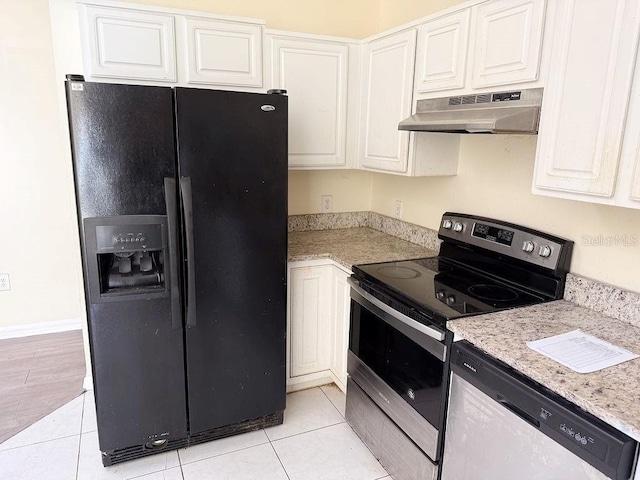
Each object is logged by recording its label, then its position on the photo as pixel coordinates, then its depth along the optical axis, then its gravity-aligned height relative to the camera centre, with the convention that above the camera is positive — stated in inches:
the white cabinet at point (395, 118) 86.2 +7.3
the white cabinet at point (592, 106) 48.8 +6.2
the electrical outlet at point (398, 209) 111.7 -13.7
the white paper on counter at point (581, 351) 50.0 -22.6
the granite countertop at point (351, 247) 92.9 -21.1
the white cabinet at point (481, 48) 59.7 +16.2
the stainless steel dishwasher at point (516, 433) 42.6 -29.8
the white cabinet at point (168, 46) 78.8 +18.9
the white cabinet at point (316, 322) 94.6 -36.8
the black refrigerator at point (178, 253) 69.4 -17.7
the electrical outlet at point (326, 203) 117.2 -13.3
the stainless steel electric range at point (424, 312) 66.3 -24.8
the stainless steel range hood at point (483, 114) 59.7 +6.2
